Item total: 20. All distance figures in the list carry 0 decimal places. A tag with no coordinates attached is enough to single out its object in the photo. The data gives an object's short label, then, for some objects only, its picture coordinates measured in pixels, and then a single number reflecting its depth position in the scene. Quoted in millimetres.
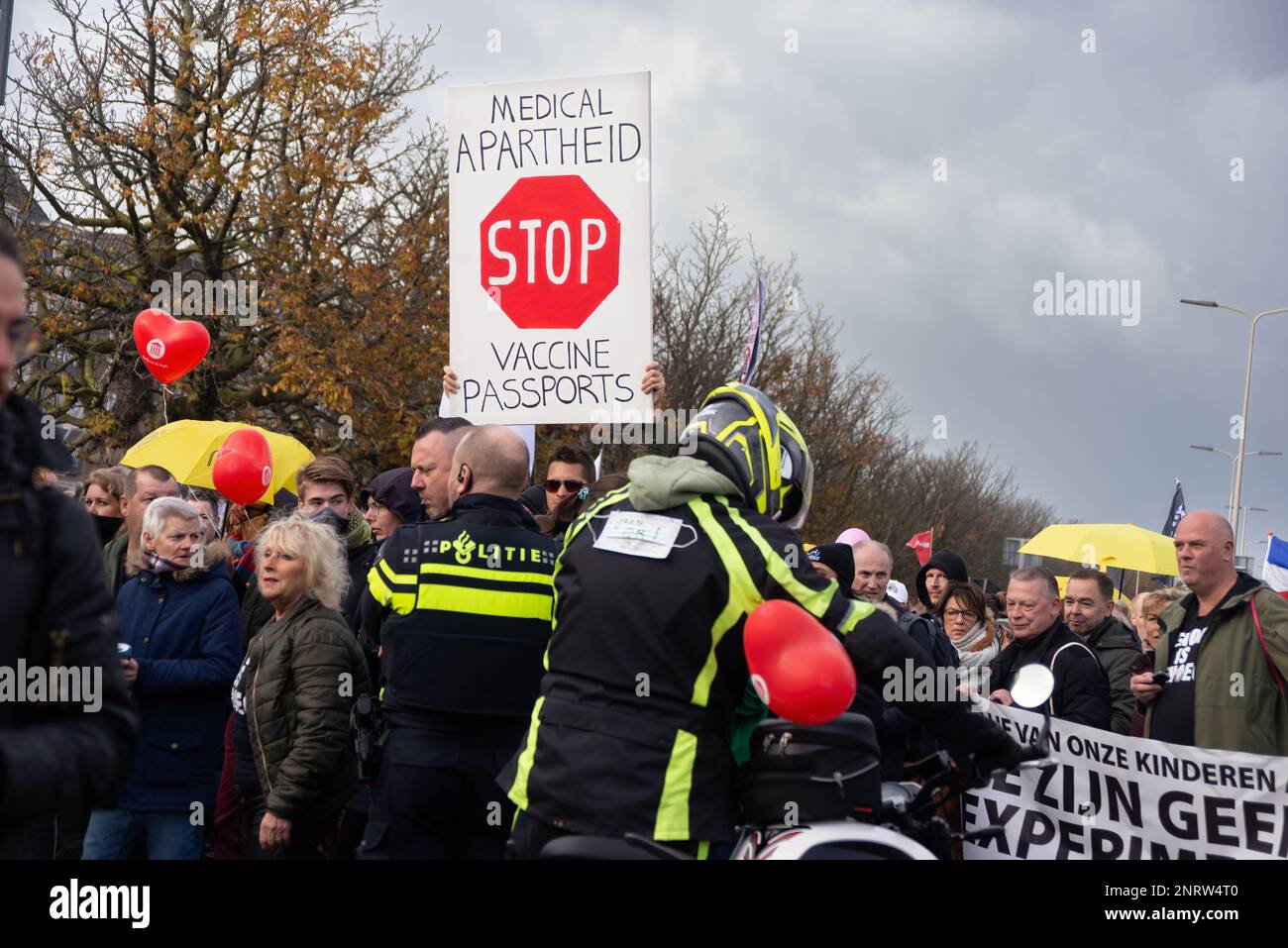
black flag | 23583
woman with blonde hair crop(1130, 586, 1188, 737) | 8586
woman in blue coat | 5258
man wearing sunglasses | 6570
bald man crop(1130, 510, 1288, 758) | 5836
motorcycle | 3084
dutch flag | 11555
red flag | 21388
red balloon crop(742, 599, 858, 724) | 2914
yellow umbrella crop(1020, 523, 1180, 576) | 14500
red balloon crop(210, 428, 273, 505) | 7719
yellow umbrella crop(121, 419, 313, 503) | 10375
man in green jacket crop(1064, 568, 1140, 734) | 7832
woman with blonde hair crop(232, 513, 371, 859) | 5066
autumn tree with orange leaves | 19266
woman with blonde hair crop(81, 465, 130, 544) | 6637
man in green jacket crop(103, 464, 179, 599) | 6047
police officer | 4344
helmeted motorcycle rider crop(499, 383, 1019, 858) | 3266
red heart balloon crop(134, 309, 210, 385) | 8969
